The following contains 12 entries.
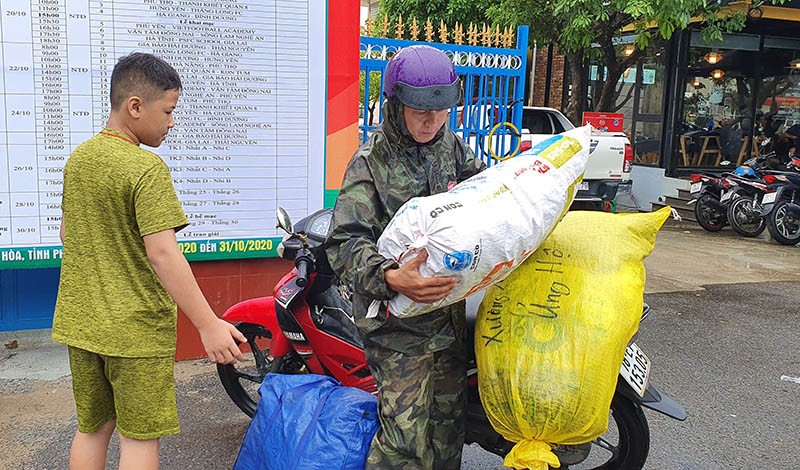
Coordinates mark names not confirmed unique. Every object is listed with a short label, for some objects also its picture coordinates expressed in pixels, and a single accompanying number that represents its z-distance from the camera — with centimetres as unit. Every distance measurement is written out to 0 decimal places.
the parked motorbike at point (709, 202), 1007
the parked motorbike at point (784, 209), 900
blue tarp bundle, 236
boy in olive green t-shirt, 206
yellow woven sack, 209
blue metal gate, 531
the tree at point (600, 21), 870
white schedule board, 368
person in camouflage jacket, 209
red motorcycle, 253
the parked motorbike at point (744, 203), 953
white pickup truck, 938
